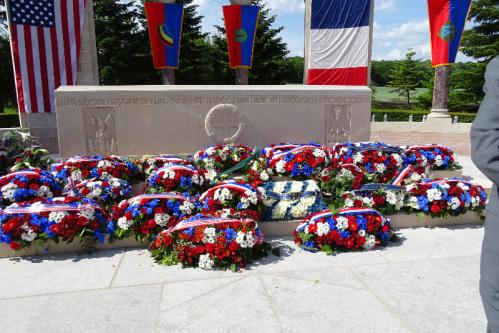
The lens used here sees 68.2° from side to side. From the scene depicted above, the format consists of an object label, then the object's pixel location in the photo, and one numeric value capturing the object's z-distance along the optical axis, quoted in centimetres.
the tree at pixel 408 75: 3900
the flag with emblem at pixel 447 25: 1098
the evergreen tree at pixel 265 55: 2525
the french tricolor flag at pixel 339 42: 1244
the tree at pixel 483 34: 2533
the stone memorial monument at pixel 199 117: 636
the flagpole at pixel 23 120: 1030
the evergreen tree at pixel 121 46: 2408
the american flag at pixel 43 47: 938
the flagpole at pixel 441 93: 1263
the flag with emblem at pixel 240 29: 1163
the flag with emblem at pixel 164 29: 1144
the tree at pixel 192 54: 2419
